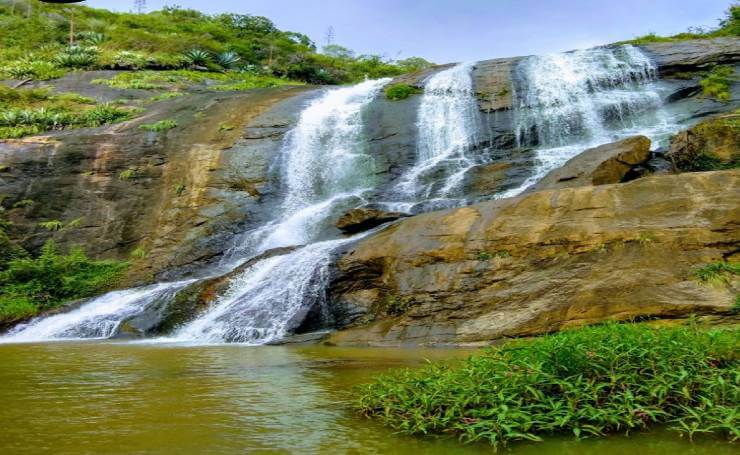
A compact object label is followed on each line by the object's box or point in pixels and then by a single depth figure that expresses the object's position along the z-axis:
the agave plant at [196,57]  34.53
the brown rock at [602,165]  12.66
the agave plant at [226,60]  35.91
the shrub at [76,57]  31.64
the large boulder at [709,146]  13.35
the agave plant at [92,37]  37.00
